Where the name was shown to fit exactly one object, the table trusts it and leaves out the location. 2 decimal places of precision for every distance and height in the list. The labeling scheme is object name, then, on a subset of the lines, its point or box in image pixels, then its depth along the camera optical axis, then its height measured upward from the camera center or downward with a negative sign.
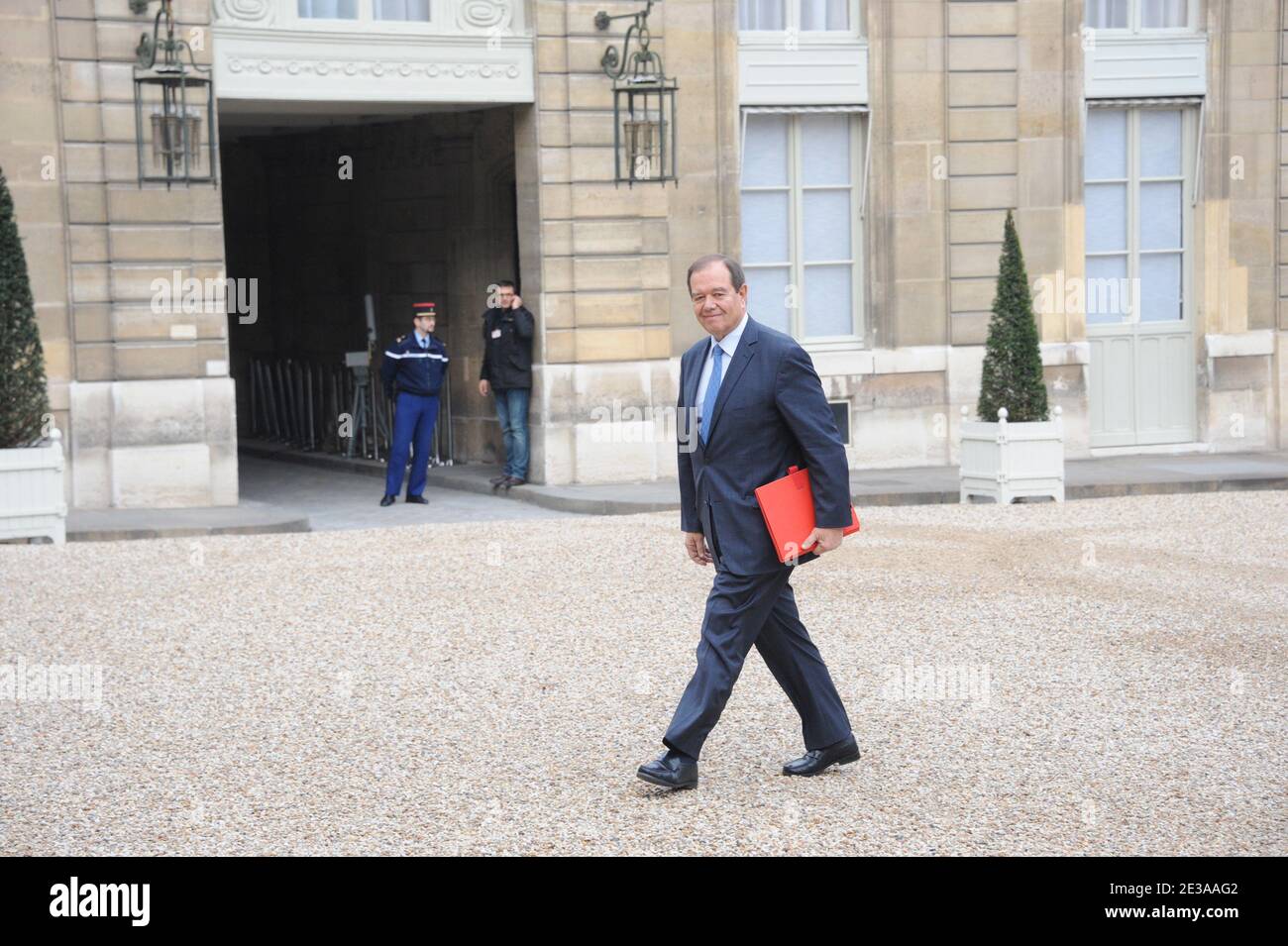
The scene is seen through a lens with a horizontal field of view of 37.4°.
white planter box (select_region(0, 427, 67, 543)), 13.09 -1.22
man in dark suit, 6.47 -0.57
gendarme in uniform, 16.05 -0.69
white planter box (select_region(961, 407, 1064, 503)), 15.01 -1.25
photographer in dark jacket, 16.39 -0.52
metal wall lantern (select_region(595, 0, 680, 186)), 16.23 +1.69
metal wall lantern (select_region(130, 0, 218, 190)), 14.83 +1.58
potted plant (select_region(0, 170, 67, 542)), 13.11 -0.75
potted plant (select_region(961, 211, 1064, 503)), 15.04 -0.92
